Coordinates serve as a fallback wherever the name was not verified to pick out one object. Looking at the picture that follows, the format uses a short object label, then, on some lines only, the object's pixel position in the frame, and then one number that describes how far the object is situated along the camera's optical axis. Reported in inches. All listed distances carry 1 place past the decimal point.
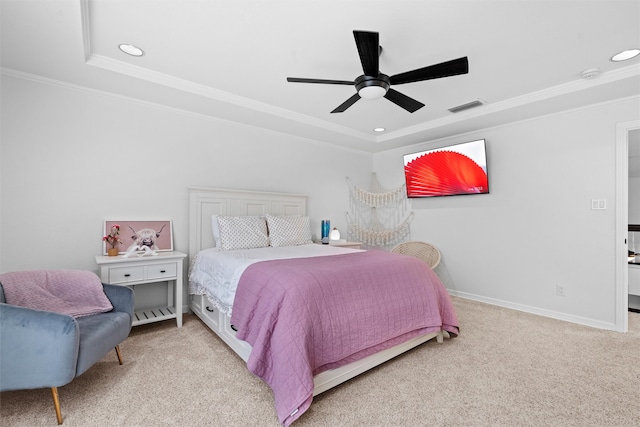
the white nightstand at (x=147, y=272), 105.0
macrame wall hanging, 199.5
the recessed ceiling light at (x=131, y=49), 90.3
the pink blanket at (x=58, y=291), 77.7
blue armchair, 60.7
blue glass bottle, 183.0
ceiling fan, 73.7
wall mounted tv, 156.1
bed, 69.5
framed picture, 119.3
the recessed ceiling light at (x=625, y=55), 91.2
